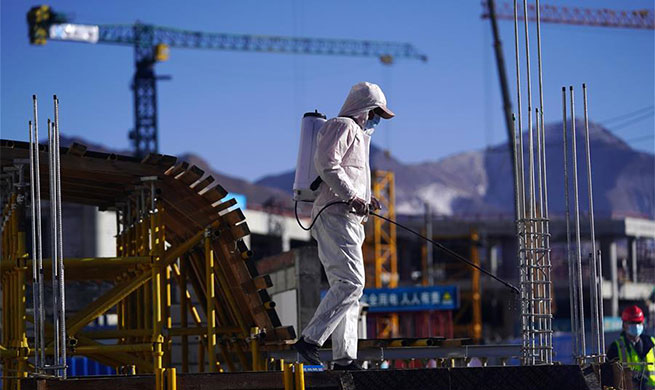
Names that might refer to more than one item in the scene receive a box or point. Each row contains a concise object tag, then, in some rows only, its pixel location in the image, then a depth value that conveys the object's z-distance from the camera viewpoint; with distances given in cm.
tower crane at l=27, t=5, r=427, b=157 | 13312
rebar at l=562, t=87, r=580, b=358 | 1335
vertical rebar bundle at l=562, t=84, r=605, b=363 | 1311
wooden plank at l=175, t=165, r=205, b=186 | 1709
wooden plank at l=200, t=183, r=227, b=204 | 1714
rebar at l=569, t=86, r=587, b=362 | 1290
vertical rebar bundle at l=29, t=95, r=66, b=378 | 1159
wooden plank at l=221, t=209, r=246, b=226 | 1739
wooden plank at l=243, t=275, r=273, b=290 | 1752
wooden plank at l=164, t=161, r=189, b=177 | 1725
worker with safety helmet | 1611
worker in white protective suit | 1190
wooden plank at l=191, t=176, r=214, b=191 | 1703
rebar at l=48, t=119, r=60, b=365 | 1157
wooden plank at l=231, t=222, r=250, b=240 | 1747
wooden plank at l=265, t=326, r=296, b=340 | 1703
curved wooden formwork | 1686
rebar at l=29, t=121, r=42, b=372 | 1189
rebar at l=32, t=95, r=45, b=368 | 1188
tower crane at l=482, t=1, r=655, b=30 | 13882
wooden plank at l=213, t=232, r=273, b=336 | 1762
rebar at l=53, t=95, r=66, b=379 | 1149
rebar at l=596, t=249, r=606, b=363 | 1347
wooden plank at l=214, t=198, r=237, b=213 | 1736
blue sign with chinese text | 6488
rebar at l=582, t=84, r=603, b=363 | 1334
